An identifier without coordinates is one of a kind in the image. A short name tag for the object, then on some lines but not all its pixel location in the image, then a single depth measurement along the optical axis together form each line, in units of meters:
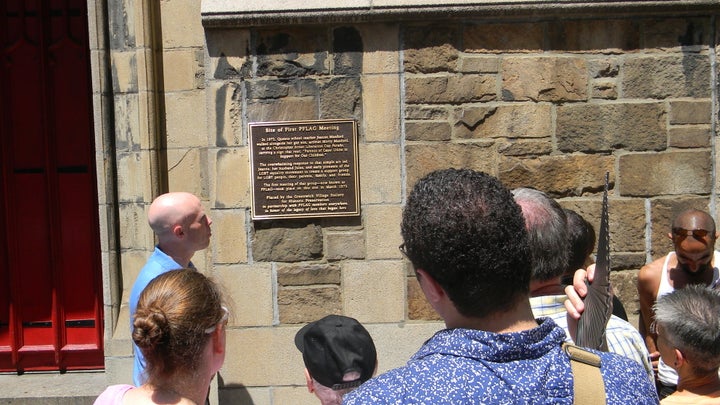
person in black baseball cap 2.23
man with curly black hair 1.33
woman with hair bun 1.89
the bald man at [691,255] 3.80
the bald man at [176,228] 3.36
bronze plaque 4.42
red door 5.25
